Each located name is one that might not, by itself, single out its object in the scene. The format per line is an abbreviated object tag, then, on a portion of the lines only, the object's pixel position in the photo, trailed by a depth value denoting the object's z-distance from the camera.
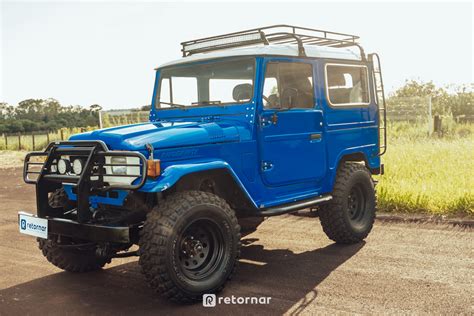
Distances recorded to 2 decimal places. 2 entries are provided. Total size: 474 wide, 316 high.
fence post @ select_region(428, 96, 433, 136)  18.35
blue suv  4.34
